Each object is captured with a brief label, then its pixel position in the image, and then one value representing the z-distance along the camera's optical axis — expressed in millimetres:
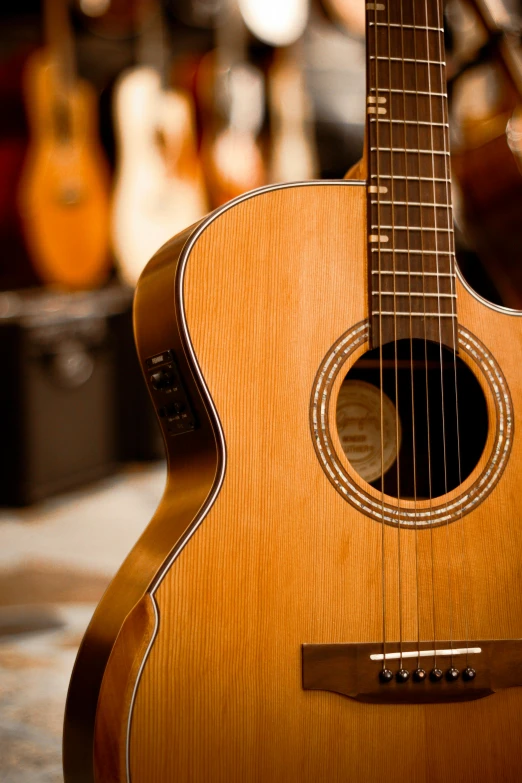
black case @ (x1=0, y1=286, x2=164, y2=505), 2645
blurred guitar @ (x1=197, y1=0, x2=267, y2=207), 3369
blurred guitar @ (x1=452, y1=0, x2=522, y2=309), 1722
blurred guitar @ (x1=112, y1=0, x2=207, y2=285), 3180
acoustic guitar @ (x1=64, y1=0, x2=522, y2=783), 724
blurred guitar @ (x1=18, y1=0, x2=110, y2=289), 2988
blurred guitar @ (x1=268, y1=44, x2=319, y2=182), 3416
